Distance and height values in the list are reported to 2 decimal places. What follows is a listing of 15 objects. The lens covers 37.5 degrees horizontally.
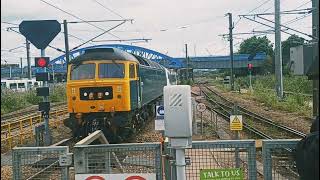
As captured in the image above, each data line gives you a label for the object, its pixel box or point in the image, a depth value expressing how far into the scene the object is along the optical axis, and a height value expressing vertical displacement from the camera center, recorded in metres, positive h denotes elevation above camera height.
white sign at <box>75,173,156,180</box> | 4.96 -1.02
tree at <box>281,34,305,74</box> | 83.22 +5.23
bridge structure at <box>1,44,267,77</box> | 92.50 +3.52
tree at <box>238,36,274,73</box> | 109.31 +7.40
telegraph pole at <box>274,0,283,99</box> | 28.38 +1.39
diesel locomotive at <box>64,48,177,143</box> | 15.10 -0.44
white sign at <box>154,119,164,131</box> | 9.94 -0.96
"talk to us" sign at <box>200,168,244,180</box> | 4.88 -1.00
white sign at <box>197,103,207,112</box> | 16.64 -1.02
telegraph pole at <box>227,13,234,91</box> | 47.72 +4.87
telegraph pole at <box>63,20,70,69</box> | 26.53 +2.40
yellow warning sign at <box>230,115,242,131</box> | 11.33 -1.11
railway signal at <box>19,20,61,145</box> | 14.19 +1.52
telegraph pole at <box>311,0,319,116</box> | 17.46 +2.22
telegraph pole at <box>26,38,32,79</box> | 44.37 +2.76
